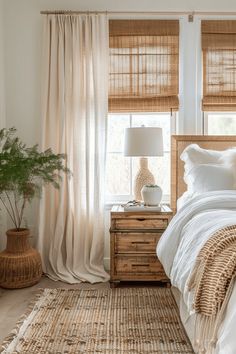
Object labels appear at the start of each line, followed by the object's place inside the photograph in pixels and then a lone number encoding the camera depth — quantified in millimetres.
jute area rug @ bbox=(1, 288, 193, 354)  2387
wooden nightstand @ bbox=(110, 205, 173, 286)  3465
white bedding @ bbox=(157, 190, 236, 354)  1519
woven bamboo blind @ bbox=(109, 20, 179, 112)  3822
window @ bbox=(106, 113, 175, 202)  4039
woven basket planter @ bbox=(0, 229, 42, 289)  3402
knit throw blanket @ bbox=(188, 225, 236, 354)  1621
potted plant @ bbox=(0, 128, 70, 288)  3273
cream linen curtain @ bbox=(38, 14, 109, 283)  3754
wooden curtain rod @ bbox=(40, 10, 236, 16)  3812
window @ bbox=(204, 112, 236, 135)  4016
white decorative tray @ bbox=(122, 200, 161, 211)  3496
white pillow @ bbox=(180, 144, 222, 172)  3525
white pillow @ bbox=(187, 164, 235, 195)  3229
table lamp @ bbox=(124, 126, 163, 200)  3496
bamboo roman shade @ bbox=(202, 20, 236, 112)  3846
